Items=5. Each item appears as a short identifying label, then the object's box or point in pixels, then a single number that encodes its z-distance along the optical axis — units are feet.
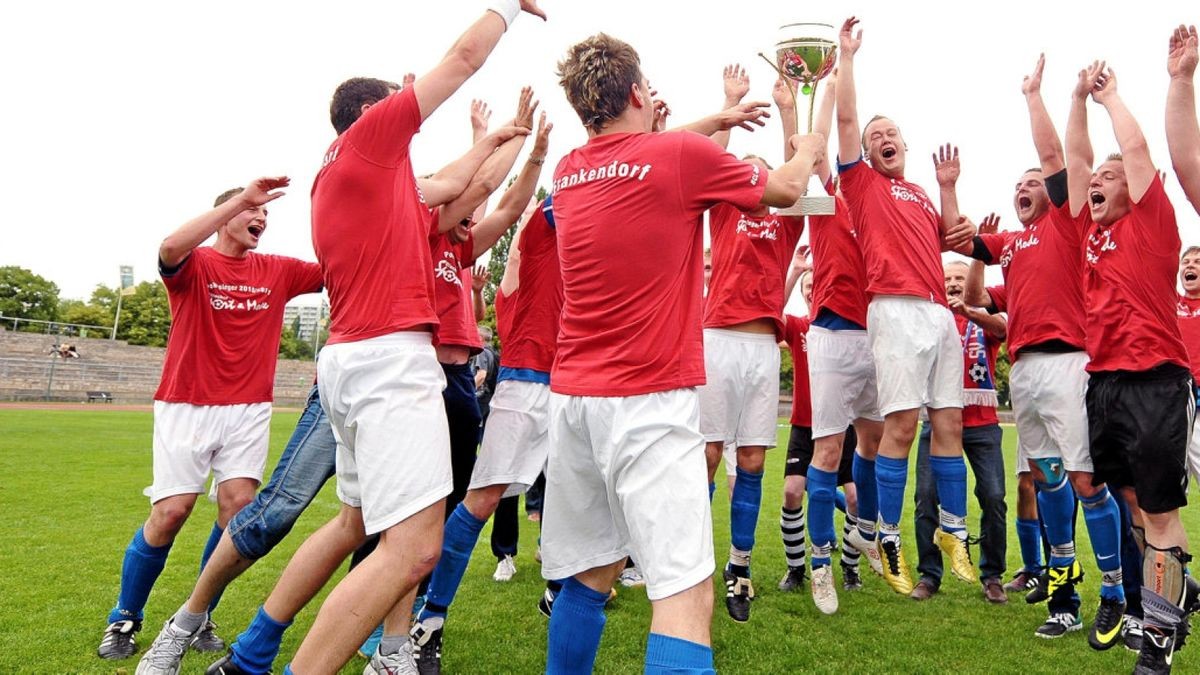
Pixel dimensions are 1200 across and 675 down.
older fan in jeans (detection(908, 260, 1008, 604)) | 22.13
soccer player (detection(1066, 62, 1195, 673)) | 15.06
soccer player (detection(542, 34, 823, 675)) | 9.95
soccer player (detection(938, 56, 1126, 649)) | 17.70
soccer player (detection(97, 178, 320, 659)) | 15.94
